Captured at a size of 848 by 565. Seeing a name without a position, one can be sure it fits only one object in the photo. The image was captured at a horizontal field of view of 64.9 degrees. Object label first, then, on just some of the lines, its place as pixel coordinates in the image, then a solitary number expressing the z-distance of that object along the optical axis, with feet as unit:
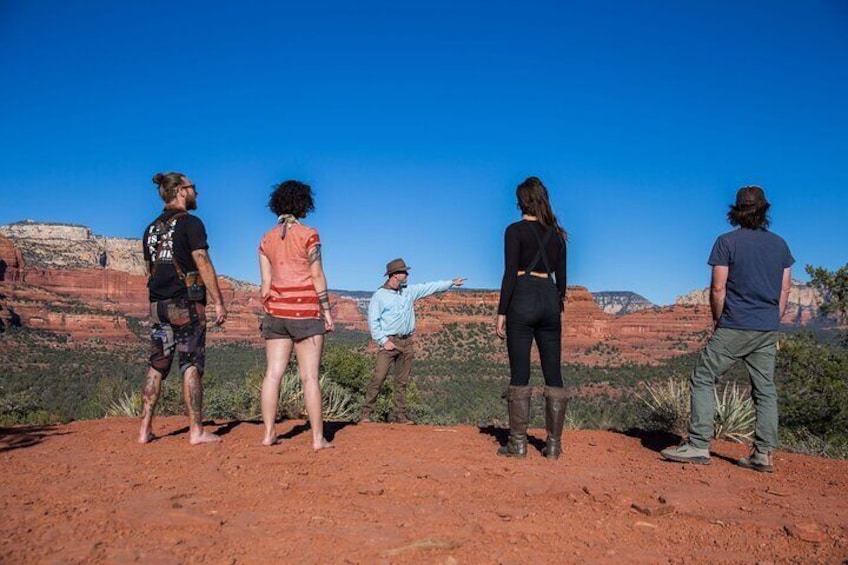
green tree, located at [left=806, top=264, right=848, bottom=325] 57.39
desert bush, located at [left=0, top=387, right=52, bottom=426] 40.52
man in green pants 17.21
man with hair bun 17.79
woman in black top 17.60
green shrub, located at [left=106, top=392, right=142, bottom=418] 34.55
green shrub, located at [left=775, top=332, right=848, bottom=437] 52.31
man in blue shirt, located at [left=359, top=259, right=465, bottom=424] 25.40
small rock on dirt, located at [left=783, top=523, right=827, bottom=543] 11.29
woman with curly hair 17.66
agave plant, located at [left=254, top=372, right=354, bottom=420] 30.71
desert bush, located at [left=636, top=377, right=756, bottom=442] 26.37
